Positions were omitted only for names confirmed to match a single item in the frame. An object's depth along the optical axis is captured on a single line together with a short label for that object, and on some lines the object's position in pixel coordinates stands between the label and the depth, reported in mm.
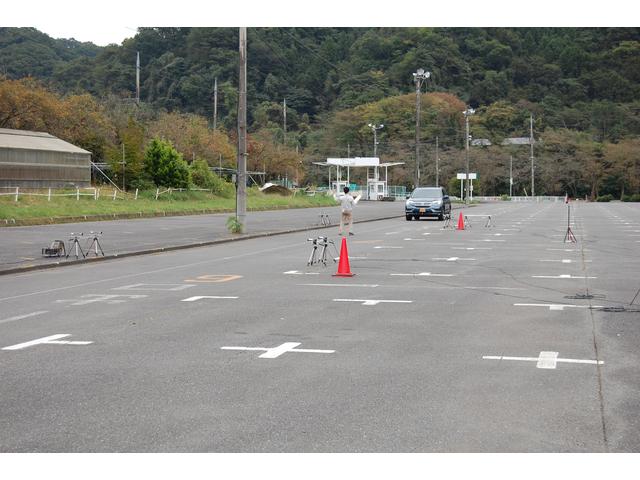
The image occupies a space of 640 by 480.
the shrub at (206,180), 68500
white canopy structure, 88400
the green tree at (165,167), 61906
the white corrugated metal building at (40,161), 50625
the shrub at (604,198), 116731
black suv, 43812
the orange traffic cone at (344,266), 16656
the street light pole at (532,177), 114375
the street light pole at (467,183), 73400
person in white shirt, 30156
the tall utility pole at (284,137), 111581
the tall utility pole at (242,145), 29734
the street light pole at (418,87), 58400
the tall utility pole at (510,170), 118125
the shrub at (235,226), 29938
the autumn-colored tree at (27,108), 61750
